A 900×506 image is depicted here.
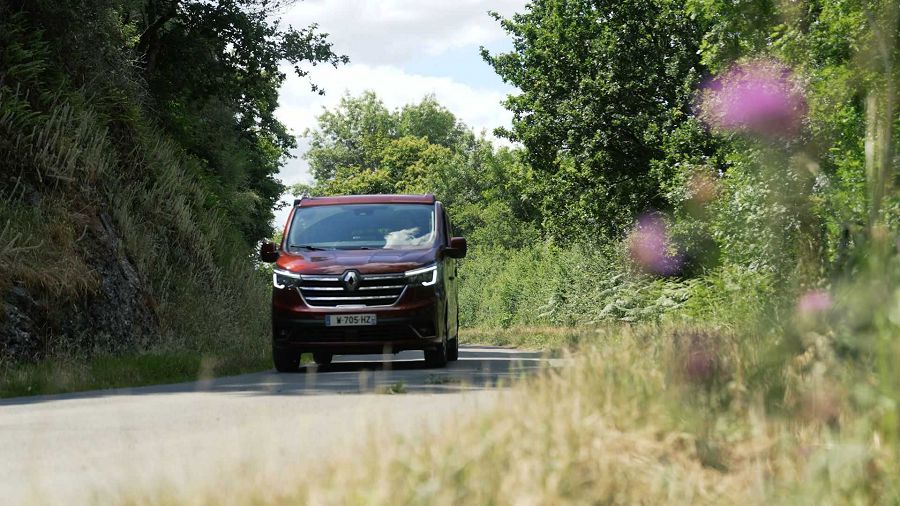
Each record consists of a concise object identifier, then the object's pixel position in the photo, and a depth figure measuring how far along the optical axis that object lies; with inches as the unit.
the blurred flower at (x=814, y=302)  305.5
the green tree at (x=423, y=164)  3179.1
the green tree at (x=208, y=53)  1160.8
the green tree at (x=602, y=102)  1441.9
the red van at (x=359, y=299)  606.2
